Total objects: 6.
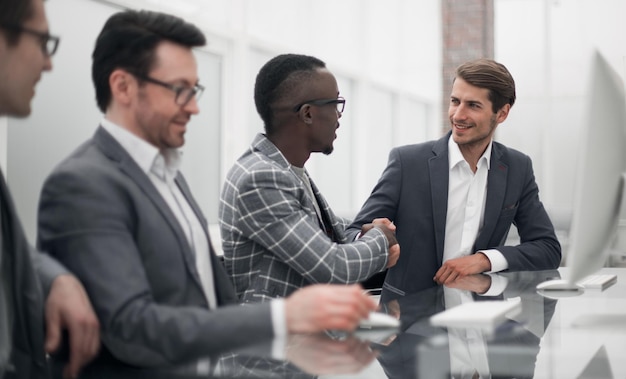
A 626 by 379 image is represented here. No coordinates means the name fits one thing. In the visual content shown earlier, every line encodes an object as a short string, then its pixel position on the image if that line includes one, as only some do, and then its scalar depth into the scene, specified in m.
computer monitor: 1.21
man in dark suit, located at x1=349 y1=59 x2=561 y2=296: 2.67
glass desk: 1.05
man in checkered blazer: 1.79
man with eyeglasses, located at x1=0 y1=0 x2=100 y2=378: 1.18
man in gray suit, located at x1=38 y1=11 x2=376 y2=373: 1.17
